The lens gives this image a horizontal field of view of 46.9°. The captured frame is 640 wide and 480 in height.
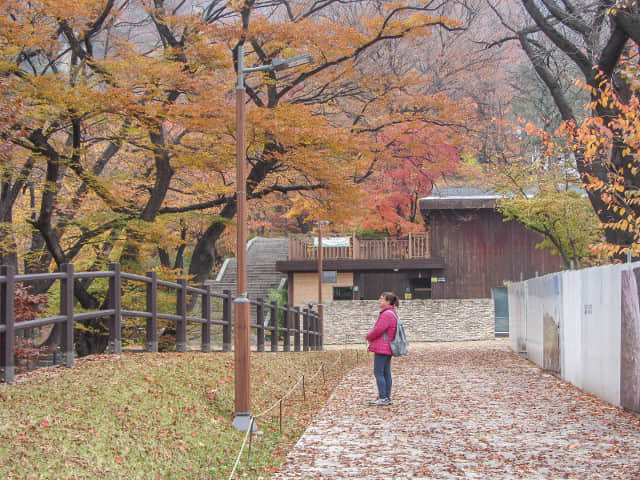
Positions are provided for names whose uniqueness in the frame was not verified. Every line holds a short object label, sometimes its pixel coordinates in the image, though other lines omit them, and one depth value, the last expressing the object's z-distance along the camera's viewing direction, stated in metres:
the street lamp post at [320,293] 30.08
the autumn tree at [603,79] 14.06
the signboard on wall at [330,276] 40.62
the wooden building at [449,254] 39.88
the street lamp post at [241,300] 9.42
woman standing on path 11.32
